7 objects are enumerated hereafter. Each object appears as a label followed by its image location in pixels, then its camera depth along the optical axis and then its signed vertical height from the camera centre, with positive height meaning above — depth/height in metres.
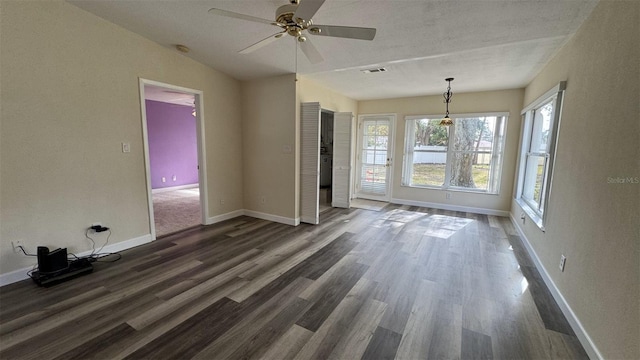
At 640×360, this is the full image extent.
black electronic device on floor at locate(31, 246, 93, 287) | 2.48 -1.26
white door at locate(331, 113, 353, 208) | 5.48 -0.26
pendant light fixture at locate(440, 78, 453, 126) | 4.67 +1.01
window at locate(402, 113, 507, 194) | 5.23 -0.05
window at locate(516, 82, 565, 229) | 2.84 -0.01
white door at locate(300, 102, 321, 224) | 4.28 -0.24
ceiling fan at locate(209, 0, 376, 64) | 1.73 +0.88
